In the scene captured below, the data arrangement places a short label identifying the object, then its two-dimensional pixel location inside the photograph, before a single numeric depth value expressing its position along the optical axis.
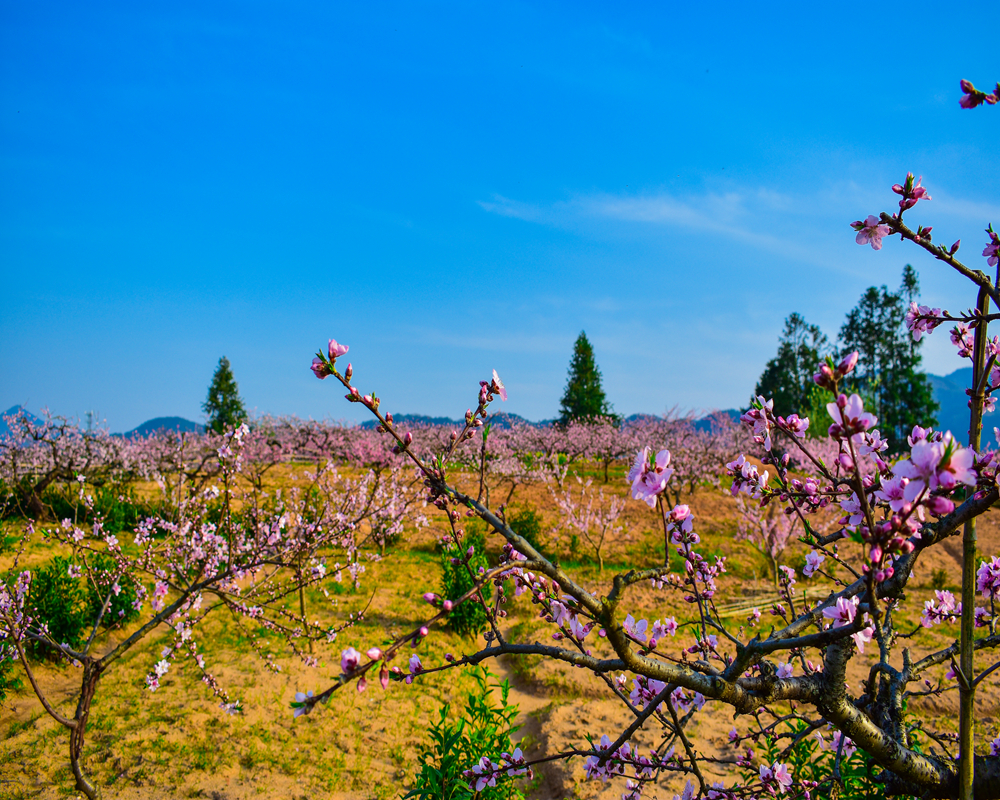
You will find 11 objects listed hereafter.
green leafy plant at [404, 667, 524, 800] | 3.23
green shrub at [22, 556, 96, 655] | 5.97
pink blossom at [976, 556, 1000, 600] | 2.28
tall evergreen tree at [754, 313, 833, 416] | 42.09
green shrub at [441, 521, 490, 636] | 7.26
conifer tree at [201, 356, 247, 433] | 45.22
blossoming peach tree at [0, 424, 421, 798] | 3.66
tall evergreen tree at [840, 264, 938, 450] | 36.19
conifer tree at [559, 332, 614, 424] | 45.69
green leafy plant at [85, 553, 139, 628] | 6.45
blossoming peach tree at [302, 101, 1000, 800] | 1.23
